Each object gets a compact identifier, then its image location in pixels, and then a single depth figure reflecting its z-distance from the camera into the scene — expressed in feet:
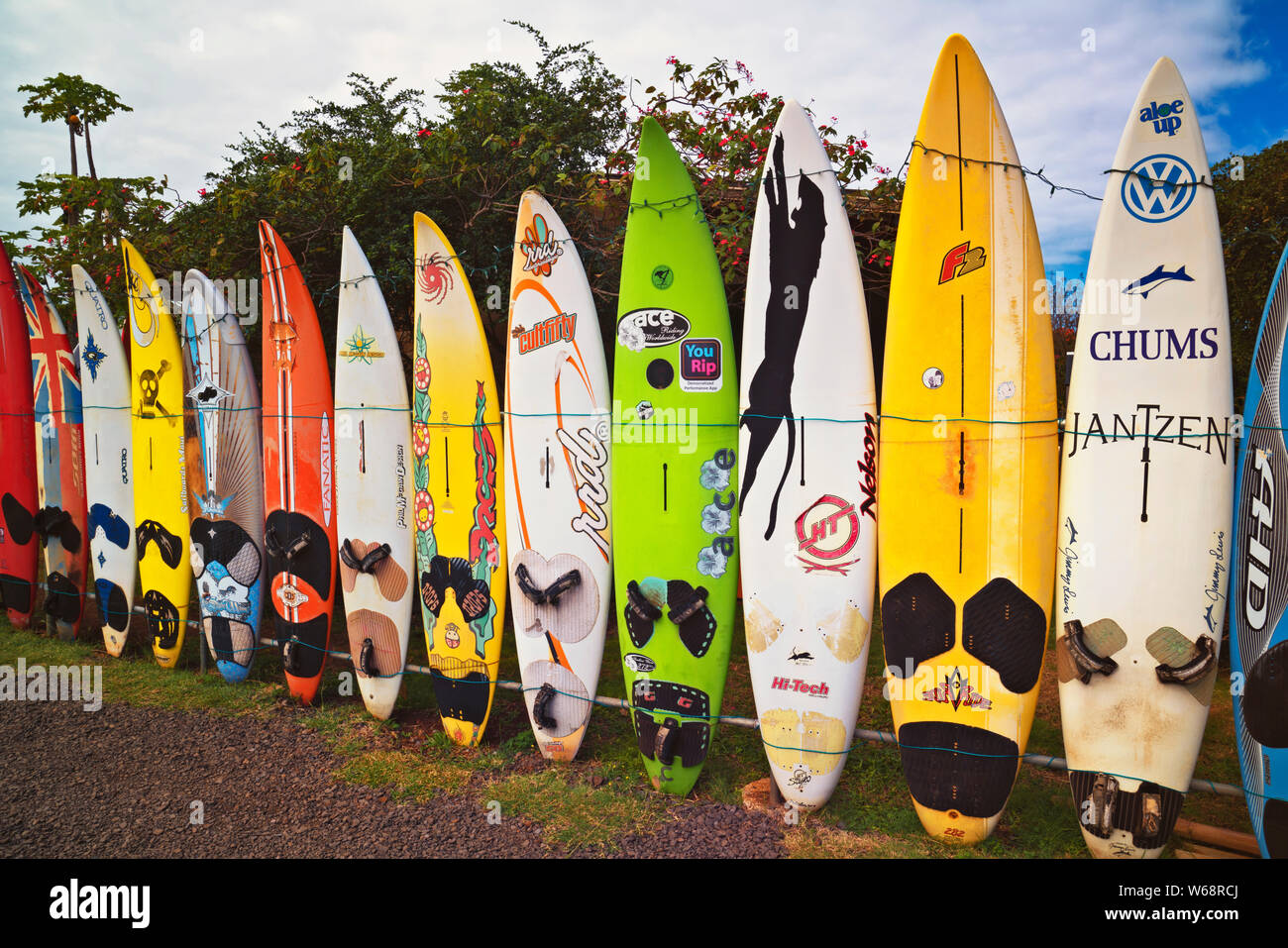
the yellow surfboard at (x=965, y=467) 9.29
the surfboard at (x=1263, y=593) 8.16
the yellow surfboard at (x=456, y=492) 11.95
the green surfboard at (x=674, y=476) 10.58
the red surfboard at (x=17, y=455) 17.24
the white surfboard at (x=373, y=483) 12.83
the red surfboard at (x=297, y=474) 13.62
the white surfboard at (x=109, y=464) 15.99
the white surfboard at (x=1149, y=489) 8.59
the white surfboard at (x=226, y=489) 14.43
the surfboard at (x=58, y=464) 16.70
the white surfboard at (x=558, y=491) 11.27
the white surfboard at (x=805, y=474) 9.93
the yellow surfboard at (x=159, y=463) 15.25
